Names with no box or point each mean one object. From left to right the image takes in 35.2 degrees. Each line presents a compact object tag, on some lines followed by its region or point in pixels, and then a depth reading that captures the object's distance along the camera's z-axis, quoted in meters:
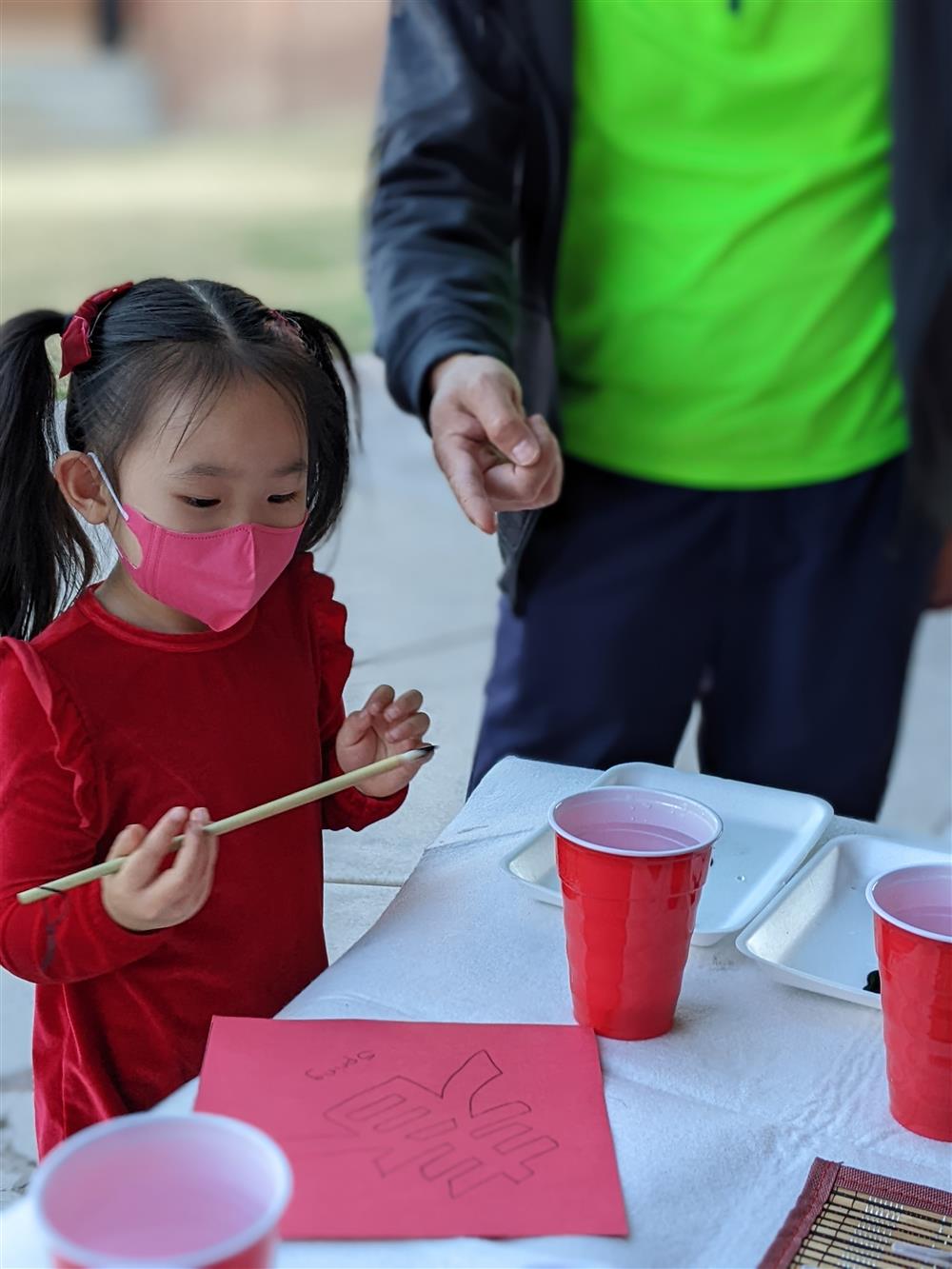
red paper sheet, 0.71
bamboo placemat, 0.70
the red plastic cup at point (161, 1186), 0.54
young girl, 0.92
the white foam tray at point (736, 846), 1.04
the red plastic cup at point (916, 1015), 0.77
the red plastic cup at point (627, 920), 0.83
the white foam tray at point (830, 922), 0.94
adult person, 1.40
